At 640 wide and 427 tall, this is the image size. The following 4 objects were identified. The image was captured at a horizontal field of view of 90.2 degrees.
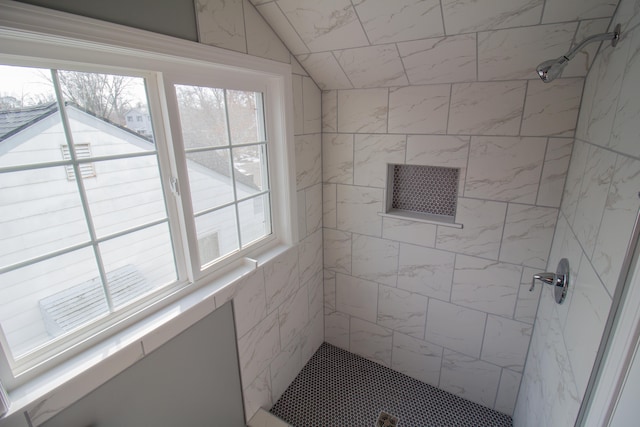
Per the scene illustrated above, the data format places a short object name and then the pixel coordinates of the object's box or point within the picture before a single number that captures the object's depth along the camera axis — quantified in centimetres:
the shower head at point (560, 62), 104
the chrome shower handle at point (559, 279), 127
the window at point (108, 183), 94
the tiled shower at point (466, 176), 111
